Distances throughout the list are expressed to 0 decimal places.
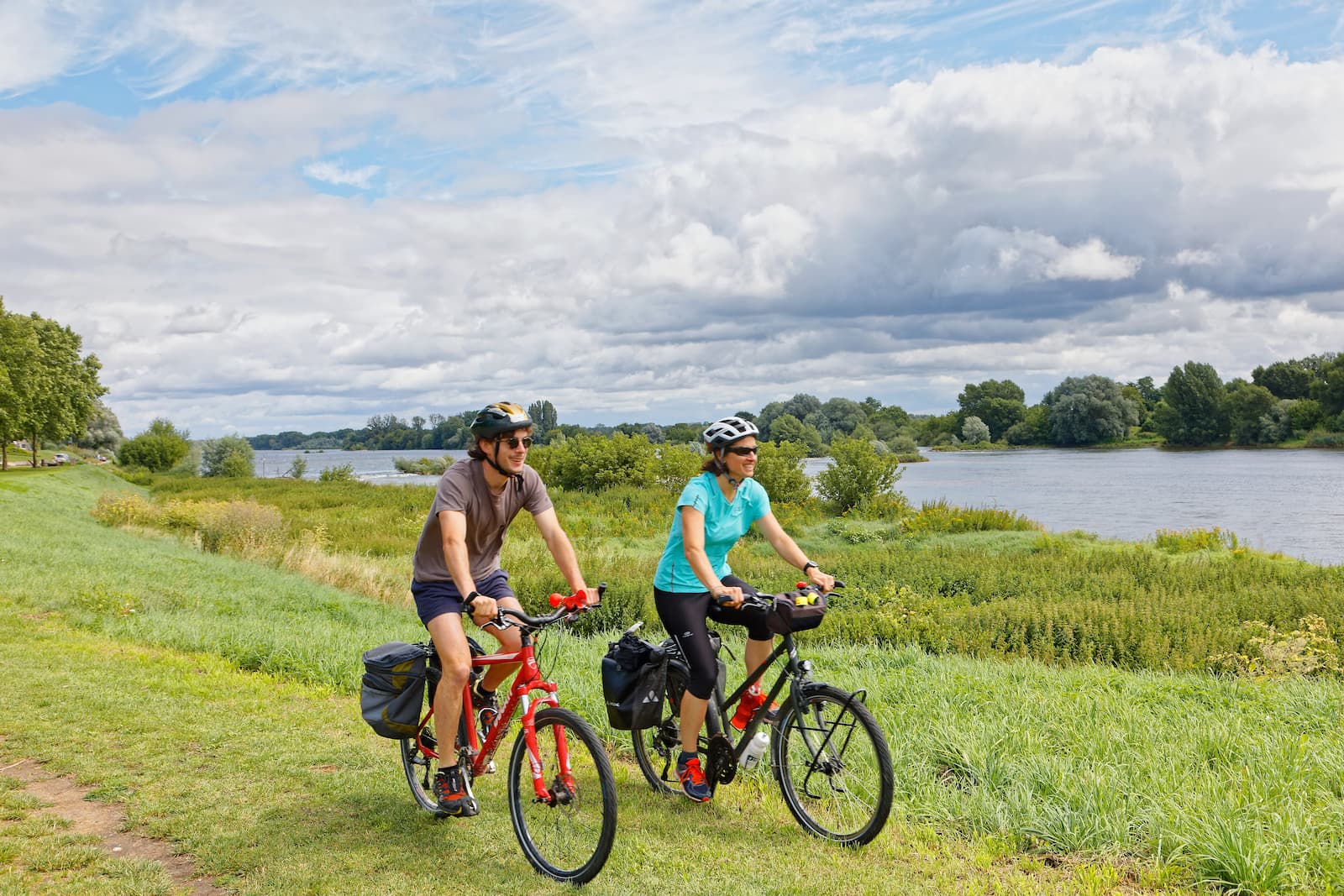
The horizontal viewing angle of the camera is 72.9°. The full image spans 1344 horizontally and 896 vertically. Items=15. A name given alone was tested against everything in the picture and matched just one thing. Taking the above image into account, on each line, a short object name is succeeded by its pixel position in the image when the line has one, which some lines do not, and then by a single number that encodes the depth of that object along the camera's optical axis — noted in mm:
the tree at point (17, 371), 45531
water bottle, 4688
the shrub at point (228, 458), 85000
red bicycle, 3969
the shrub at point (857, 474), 41125
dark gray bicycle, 4383
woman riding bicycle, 4676
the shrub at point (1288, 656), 10758
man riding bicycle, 4316
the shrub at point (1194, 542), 25375
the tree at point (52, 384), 48562
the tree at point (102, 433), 98188
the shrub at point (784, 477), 42062
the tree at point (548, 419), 86756
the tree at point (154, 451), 81500
